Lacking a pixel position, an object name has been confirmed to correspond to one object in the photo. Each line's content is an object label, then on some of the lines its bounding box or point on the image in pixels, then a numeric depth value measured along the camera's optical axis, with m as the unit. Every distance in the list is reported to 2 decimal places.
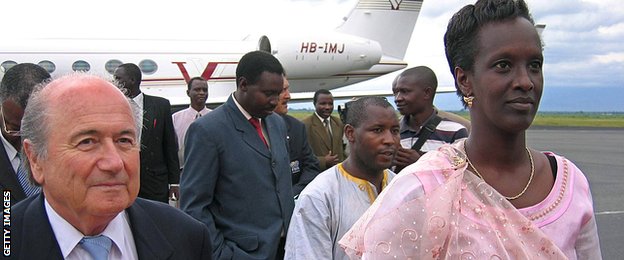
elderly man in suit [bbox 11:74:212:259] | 1.60
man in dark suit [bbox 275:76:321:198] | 4.65
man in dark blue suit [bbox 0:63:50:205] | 2.96
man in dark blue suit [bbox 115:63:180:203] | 5.81
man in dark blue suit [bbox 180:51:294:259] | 3.68
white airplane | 15.56
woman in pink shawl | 1.59
